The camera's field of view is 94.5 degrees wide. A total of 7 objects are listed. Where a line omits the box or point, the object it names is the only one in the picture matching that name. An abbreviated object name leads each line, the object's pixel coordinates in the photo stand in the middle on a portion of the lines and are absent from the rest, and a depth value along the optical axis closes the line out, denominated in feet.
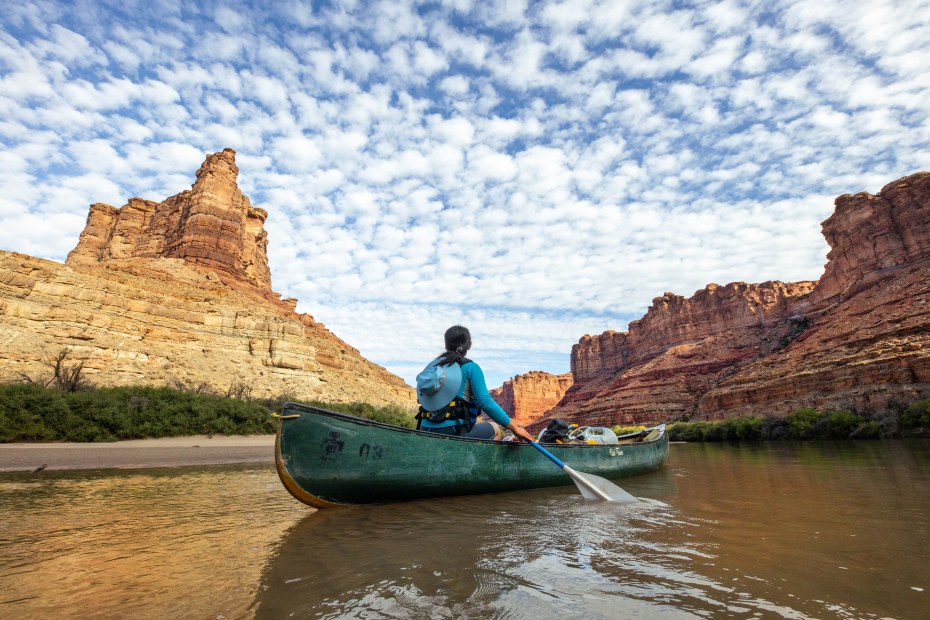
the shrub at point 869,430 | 62.80
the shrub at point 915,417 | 60.59
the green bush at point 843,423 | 67.62
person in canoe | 16.35
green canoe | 13.74
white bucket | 27.50
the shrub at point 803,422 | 72.84
